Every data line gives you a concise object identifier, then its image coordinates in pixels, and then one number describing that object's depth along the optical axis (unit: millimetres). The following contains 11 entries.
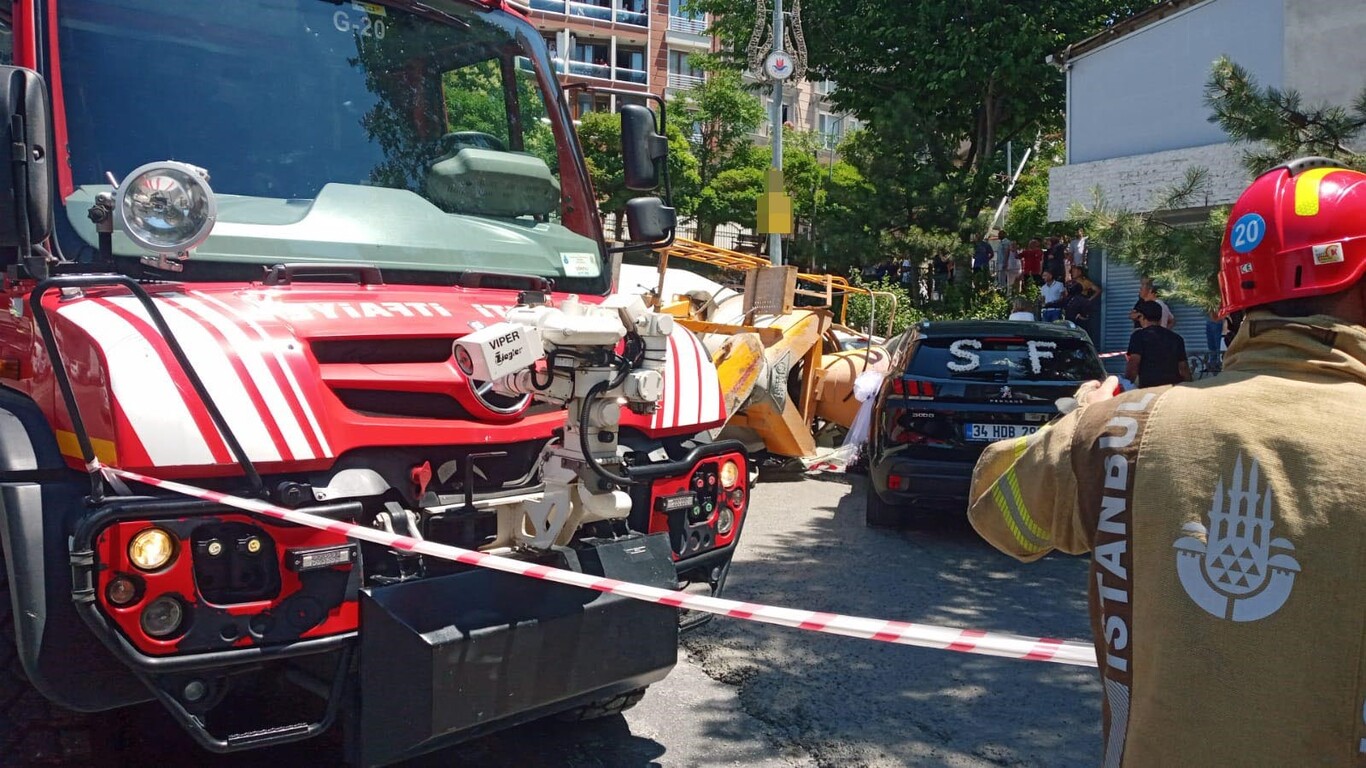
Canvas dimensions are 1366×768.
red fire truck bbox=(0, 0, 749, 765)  2787
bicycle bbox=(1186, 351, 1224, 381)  13094
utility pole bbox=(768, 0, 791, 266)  19125
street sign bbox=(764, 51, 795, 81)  20234
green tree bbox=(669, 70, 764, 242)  35406
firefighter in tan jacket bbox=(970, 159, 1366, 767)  1631
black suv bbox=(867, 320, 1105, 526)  7594
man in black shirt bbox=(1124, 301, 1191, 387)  9141
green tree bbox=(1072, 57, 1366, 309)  6391
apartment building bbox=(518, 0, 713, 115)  51469
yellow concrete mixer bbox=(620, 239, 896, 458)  9547
